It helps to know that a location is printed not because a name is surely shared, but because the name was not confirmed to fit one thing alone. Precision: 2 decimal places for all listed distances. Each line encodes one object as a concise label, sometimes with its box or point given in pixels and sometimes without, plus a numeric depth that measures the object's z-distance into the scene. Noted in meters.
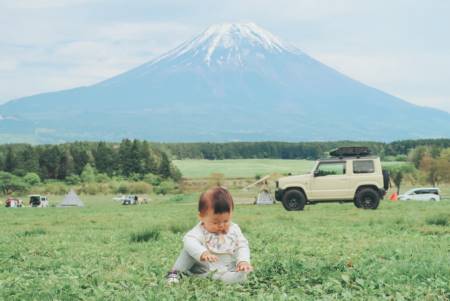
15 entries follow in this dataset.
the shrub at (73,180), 91.44
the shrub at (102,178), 91.94
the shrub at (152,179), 90.88
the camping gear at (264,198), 46.05
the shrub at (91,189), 83.94
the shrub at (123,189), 82.29
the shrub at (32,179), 89.94
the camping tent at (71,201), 54.30
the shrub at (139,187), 81.69
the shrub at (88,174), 92.12
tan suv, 28.56
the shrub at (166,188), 81.56
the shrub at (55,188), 86.38
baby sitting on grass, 7.79
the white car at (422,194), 50.38
